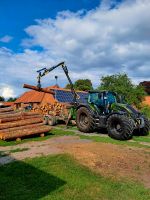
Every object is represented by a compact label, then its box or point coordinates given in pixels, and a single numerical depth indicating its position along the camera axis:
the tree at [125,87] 19.37
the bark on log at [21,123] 7.43
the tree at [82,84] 32.02
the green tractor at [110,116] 7.57
